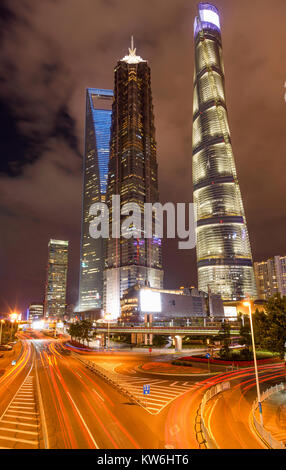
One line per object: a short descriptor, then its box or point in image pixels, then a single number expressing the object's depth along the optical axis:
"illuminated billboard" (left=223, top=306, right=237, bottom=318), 173.00
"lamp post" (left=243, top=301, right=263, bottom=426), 26.97
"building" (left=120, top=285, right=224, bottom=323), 190.50
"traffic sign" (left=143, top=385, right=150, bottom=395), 31.21
